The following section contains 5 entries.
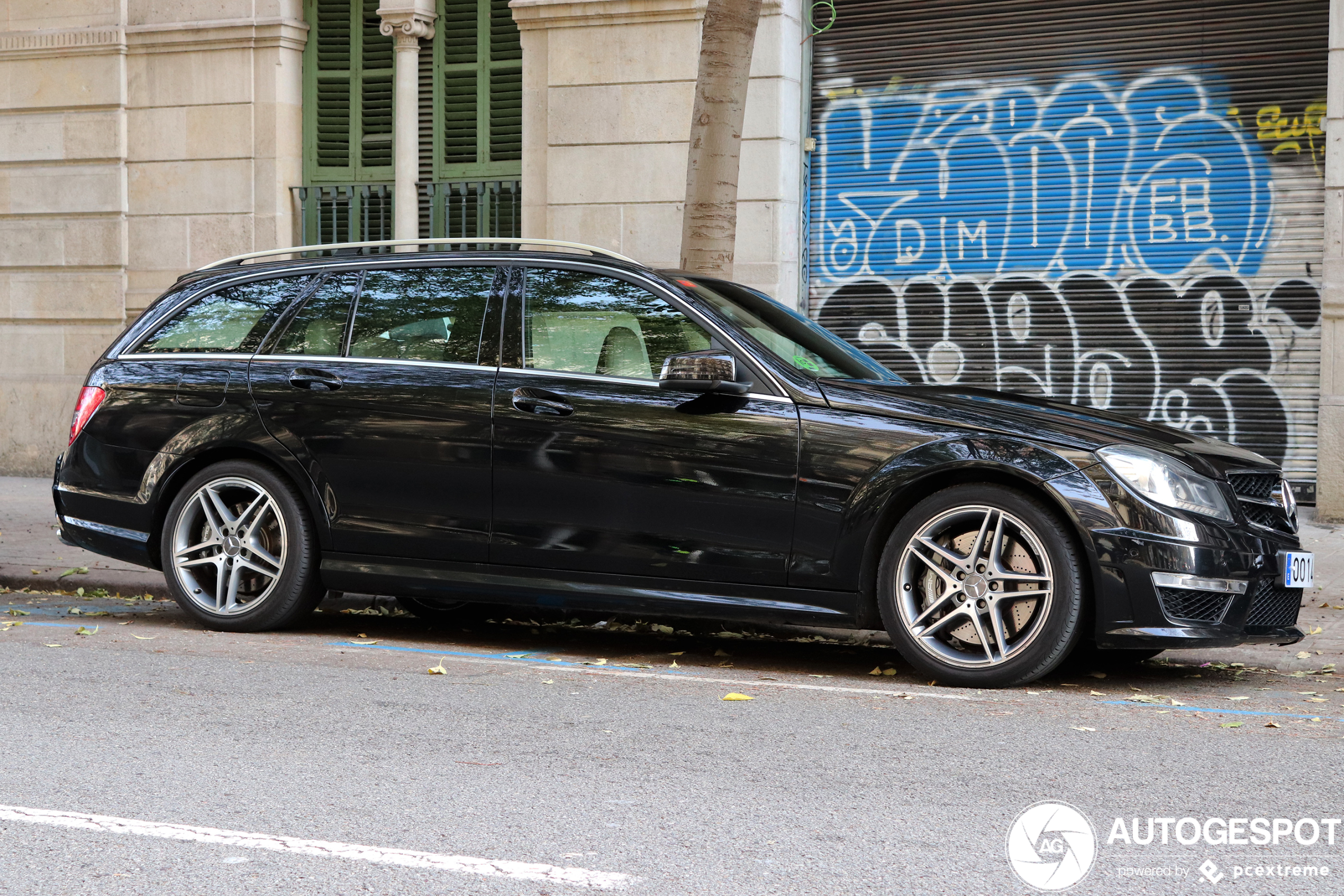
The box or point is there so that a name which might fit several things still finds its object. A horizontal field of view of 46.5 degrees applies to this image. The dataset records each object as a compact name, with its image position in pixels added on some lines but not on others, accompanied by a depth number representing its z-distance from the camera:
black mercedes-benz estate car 5.76
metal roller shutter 12.22
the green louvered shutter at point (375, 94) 15.49
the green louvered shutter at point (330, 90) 15.55
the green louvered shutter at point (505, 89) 14.95
